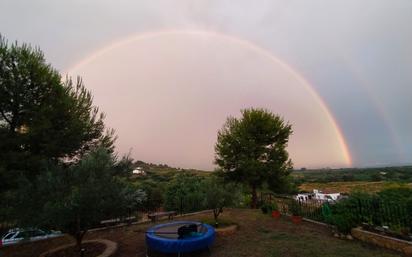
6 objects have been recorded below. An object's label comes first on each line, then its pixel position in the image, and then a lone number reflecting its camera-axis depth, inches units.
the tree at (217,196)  553.3
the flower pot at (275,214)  639.1
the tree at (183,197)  870.4
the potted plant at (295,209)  621.9
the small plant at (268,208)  683.4
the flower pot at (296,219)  572.3
